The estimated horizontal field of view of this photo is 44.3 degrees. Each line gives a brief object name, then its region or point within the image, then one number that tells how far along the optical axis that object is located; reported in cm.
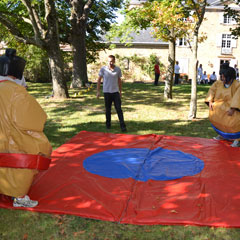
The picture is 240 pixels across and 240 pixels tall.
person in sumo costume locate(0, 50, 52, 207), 321
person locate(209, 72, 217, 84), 2477
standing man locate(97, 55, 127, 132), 685
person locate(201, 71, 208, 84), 2486
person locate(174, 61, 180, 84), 2048
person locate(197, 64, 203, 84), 2357
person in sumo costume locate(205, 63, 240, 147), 584
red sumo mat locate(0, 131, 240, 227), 337
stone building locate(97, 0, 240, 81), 2955
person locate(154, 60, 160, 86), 2002
